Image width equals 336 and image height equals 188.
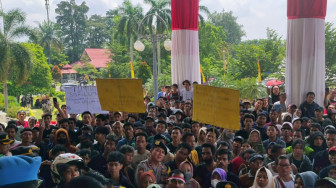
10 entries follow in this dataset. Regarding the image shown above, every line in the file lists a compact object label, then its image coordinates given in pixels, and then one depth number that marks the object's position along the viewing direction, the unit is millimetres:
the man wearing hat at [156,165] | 5031
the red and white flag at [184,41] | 12367
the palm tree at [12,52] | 23141
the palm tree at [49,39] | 57938
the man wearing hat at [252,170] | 4891
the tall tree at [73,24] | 73312
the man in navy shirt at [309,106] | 8855
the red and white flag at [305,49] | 9156
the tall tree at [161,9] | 36719
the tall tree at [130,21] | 40125
